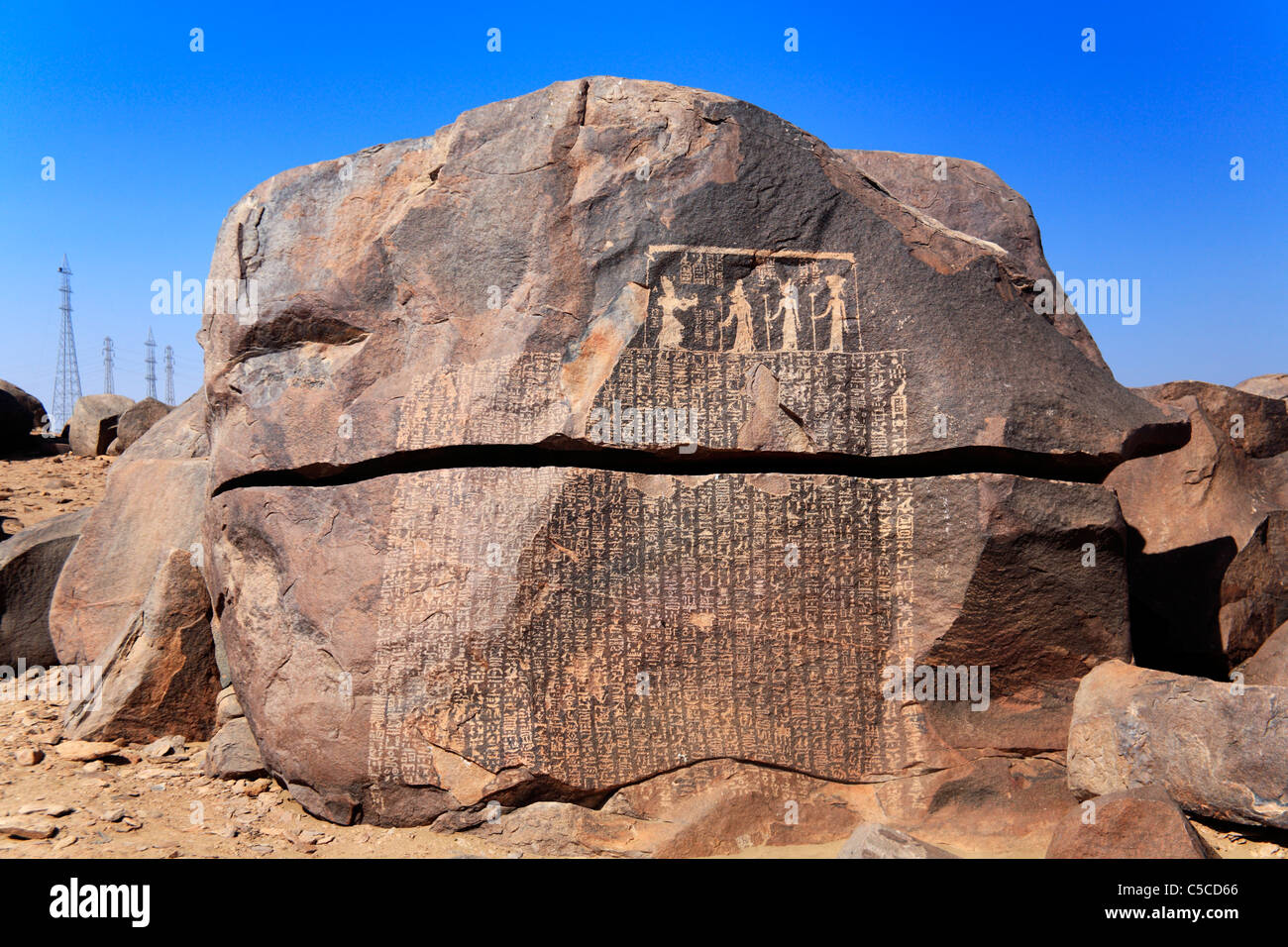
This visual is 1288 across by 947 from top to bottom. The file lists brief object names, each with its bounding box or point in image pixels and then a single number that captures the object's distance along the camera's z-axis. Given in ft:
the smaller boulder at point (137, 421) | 36.68
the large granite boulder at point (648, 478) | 13.43
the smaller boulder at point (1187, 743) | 11.78
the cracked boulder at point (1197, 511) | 16.97
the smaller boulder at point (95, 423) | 38.70
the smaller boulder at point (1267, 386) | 27.56
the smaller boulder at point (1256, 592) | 16.78
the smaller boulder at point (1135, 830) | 10.41
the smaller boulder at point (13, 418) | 39.19
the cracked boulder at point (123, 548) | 19.17
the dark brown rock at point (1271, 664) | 14.93
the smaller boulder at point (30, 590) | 19.66
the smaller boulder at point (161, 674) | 15.83
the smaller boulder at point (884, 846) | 11.09
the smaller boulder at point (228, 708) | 15.81
